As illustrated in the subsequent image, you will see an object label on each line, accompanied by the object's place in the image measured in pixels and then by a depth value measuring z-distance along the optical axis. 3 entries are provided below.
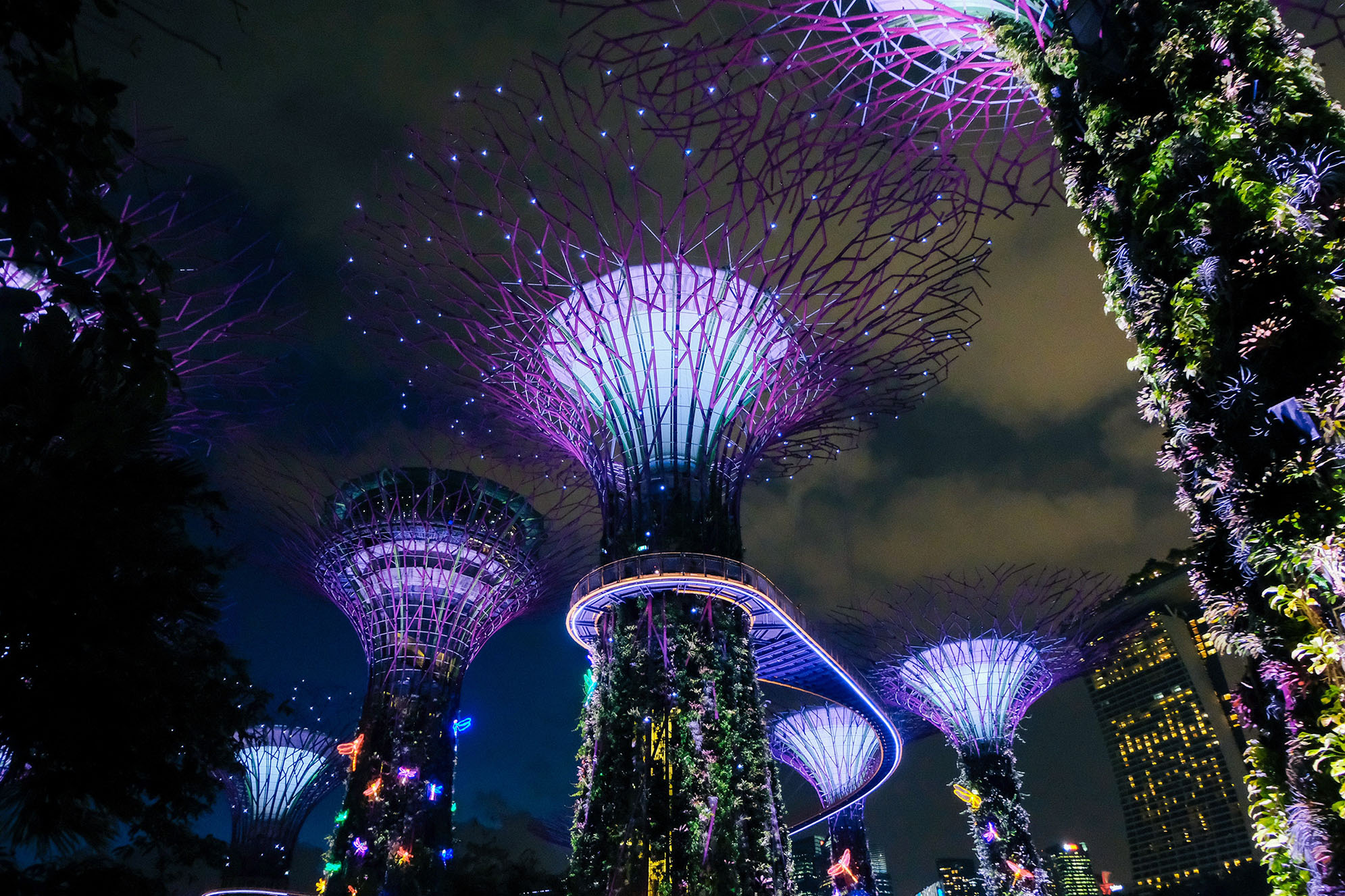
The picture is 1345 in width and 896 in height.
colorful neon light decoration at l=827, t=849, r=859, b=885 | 40.22
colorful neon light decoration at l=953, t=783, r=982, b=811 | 28.61
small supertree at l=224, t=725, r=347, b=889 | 38.47
